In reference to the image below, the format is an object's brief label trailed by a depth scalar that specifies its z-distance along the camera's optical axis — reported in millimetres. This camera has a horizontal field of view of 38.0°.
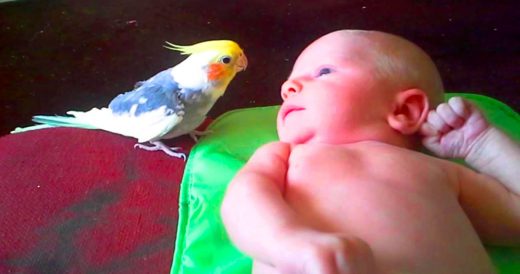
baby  755
